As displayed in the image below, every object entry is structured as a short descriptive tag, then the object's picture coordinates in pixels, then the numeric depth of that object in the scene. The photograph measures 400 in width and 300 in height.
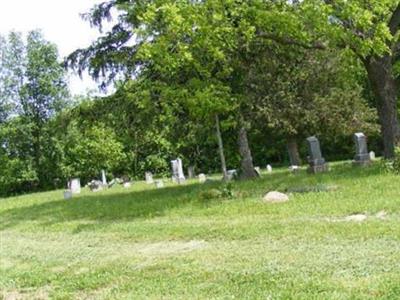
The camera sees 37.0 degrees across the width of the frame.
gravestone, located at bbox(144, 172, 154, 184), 33.44
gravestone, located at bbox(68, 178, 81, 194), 32.00
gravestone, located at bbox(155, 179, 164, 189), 25.54
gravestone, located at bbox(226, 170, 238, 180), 22.02
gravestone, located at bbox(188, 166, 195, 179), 36.12
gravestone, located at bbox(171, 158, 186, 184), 28.97
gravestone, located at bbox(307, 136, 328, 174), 19.00
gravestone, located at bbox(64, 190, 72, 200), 25.34
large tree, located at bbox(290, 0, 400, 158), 15.22
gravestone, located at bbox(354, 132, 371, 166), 18.91
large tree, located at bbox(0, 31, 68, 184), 50.31
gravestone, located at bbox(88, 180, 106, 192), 32.86
